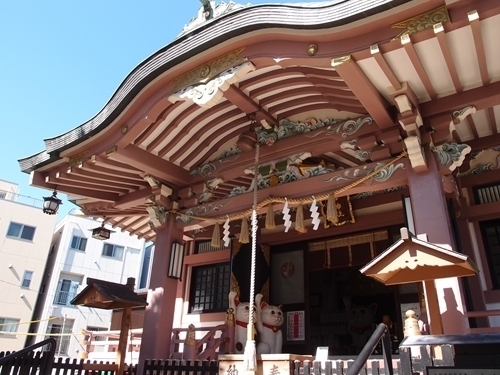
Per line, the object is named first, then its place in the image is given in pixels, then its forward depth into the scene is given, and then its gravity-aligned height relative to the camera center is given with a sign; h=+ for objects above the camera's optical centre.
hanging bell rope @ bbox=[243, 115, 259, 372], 4.83 +0.29
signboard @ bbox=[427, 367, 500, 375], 2.38 +0.07
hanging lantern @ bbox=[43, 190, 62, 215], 7.79 +2.94
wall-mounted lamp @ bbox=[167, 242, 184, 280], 7.37 +1.91
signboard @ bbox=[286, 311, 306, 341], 7.98 +0.97
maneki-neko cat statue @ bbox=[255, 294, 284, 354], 7.12 +0.83
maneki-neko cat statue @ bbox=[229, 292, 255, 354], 7.14 +0.87
